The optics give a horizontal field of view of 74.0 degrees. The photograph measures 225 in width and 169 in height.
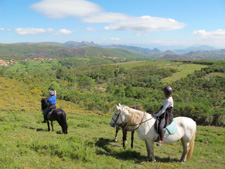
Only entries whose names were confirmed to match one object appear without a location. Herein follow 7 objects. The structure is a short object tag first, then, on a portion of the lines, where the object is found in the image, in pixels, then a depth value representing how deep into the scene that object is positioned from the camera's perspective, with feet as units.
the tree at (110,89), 287.28
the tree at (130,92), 250.78
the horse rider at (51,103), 33.87
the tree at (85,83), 310.24
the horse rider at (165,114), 22.58
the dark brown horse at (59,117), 33.81
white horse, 23.76
